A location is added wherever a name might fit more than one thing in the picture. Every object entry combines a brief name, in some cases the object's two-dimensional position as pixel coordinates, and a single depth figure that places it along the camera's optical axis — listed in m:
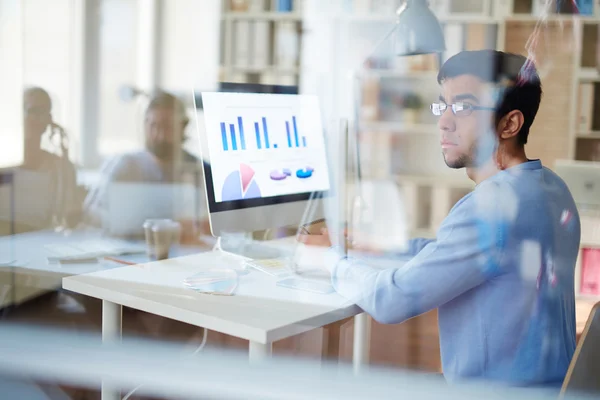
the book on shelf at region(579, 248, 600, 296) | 1.63
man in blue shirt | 1.25
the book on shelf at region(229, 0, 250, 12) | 3.23
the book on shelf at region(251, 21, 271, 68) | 3.21
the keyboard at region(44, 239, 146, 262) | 1.73
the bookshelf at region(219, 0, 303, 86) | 3.18
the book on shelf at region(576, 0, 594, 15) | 1.85
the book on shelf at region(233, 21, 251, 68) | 3.24
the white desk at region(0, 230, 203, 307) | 1.86
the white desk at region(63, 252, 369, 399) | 1.23
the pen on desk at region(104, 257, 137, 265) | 1.65
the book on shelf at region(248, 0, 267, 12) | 3.22
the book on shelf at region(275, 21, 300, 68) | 3.13
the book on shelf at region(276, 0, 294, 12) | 3.19
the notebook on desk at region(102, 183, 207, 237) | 2.42
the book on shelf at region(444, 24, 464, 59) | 1.63
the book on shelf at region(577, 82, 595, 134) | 2.11
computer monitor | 1.58
